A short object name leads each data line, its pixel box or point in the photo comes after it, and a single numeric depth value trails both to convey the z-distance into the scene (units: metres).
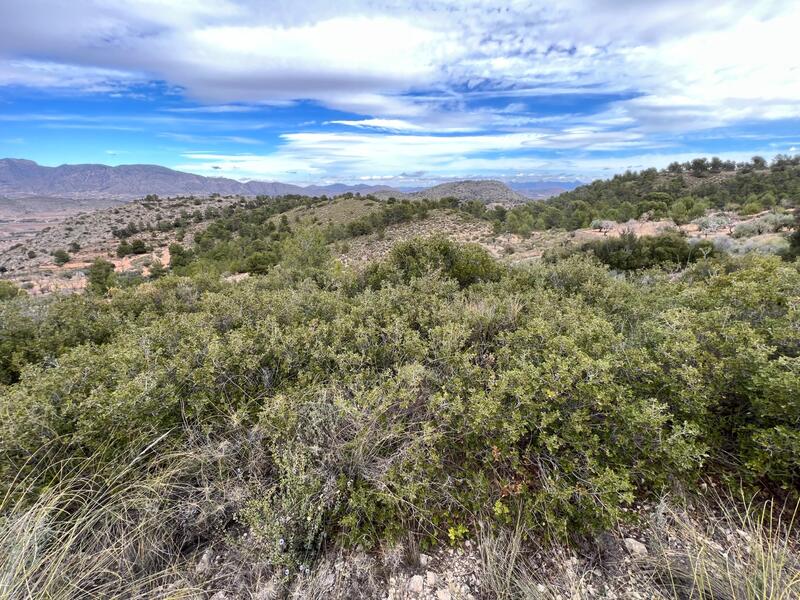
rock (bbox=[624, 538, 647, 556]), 2.39
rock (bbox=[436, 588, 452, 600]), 2.26
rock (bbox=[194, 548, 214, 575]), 2.40
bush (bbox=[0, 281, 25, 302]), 17.56
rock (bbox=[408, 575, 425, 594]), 2.29
